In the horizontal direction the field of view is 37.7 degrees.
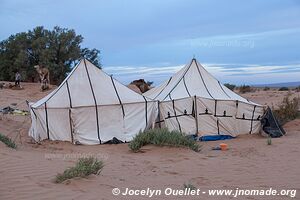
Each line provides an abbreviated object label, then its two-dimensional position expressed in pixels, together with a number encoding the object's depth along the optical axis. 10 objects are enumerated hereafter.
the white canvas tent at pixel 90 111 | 13.41
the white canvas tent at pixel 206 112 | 14.34
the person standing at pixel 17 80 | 27.66
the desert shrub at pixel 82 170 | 6.15
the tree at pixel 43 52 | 31.77
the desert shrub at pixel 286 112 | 17.19
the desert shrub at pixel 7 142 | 9.82
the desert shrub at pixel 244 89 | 37.09
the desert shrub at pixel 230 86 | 40.78
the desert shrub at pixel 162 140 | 10.59
